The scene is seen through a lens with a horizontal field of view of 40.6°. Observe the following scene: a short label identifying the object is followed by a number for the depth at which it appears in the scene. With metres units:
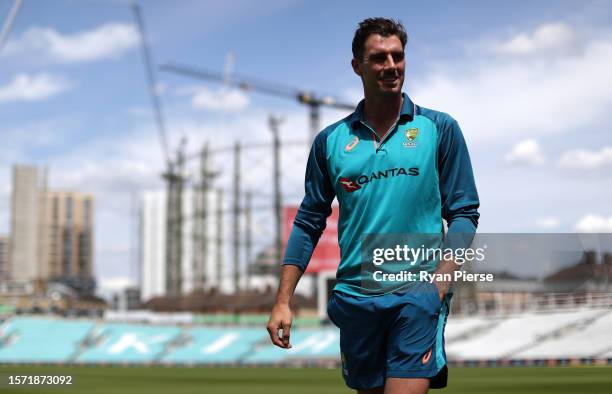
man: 3.85
